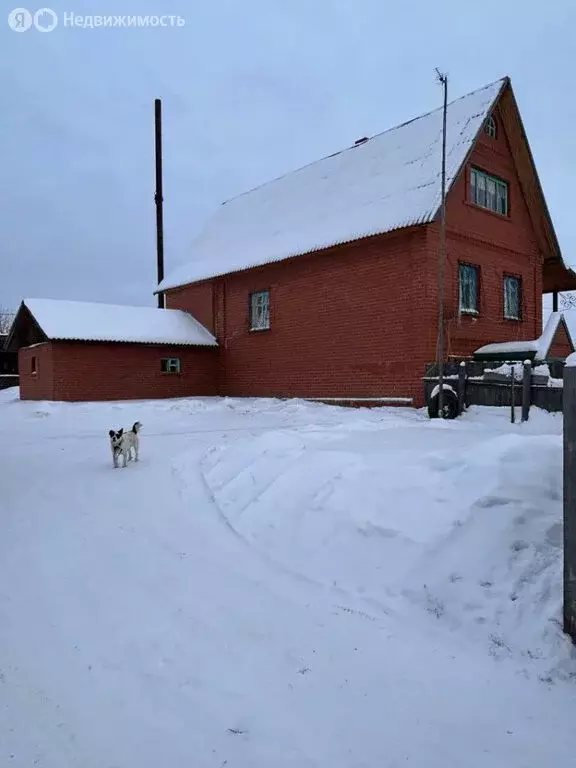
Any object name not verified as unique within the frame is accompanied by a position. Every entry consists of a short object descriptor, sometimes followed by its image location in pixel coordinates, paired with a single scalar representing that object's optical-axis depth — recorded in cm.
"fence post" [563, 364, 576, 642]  375
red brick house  1532
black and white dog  862
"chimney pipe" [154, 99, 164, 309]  2964
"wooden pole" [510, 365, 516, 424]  1060
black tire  1212
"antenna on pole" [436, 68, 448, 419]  1223
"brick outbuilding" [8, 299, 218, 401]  1912
